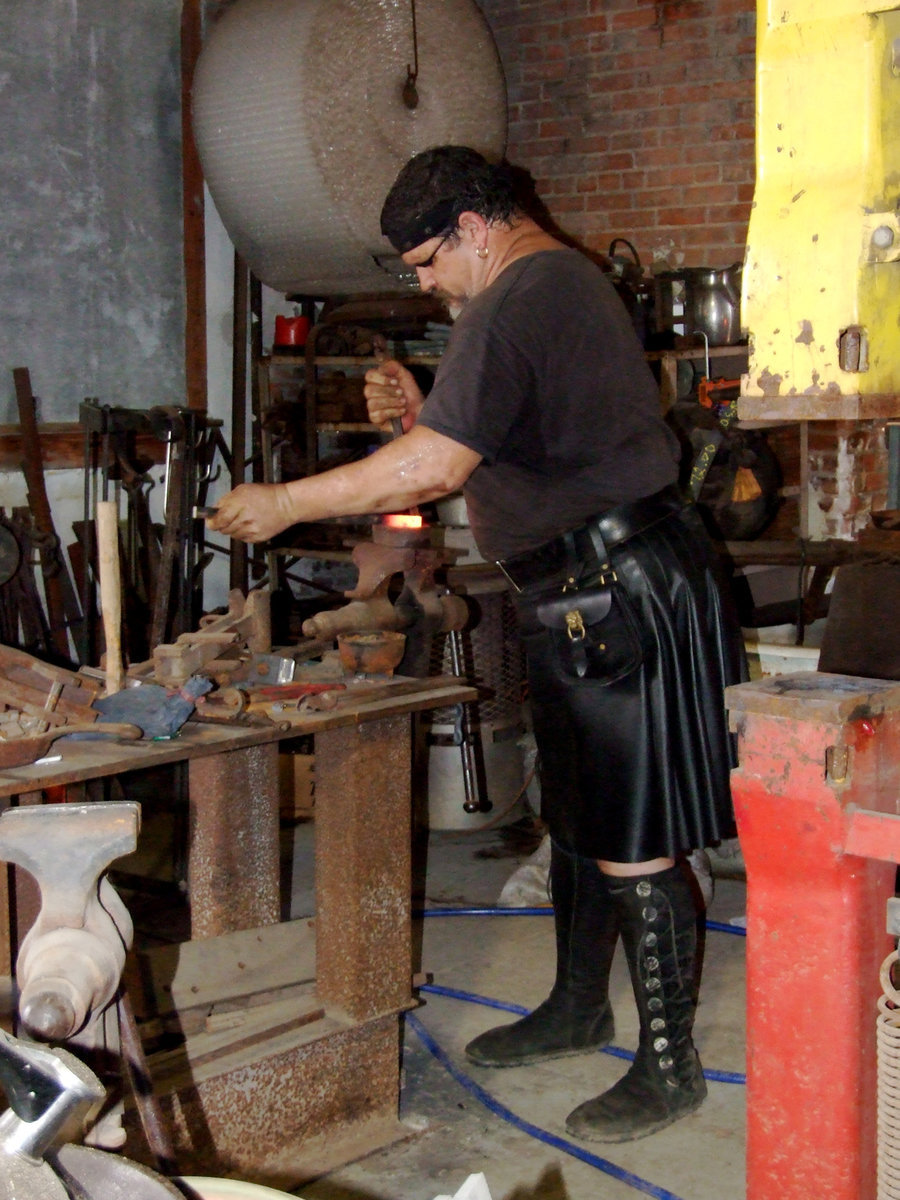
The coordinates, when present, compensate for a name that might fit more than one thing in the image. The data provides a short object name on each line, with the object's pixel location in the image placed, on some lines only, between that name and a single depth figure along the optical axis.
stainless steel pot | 4.82
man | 2.29
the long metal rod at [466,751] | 4.14
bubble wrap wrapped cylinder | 4.16
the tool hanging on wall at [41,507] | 4.66
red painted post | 1.42
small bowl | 2.68
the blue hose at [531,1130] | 2.40
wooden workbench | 2.37
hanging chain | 4.21
